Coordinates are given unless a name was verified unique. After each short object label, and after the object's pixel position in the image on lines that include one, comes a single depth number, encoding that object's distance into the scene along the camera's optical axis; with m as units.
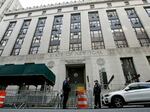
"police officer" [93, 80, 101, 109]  6.64
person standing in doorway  6.18
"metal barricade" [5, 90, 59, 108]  7.72
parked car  6.31
